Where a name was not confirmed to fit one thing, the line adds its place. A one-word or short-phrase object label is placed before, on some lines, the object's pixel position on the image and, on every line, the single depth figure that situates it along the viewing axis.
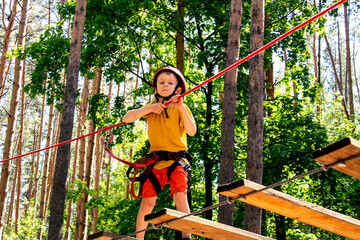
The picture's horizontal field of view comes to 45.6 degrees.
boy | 3.81
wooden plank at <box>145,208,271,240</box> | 2.71
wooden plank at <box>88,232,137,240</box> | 3.06
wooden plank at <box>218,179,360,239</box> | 2.46
